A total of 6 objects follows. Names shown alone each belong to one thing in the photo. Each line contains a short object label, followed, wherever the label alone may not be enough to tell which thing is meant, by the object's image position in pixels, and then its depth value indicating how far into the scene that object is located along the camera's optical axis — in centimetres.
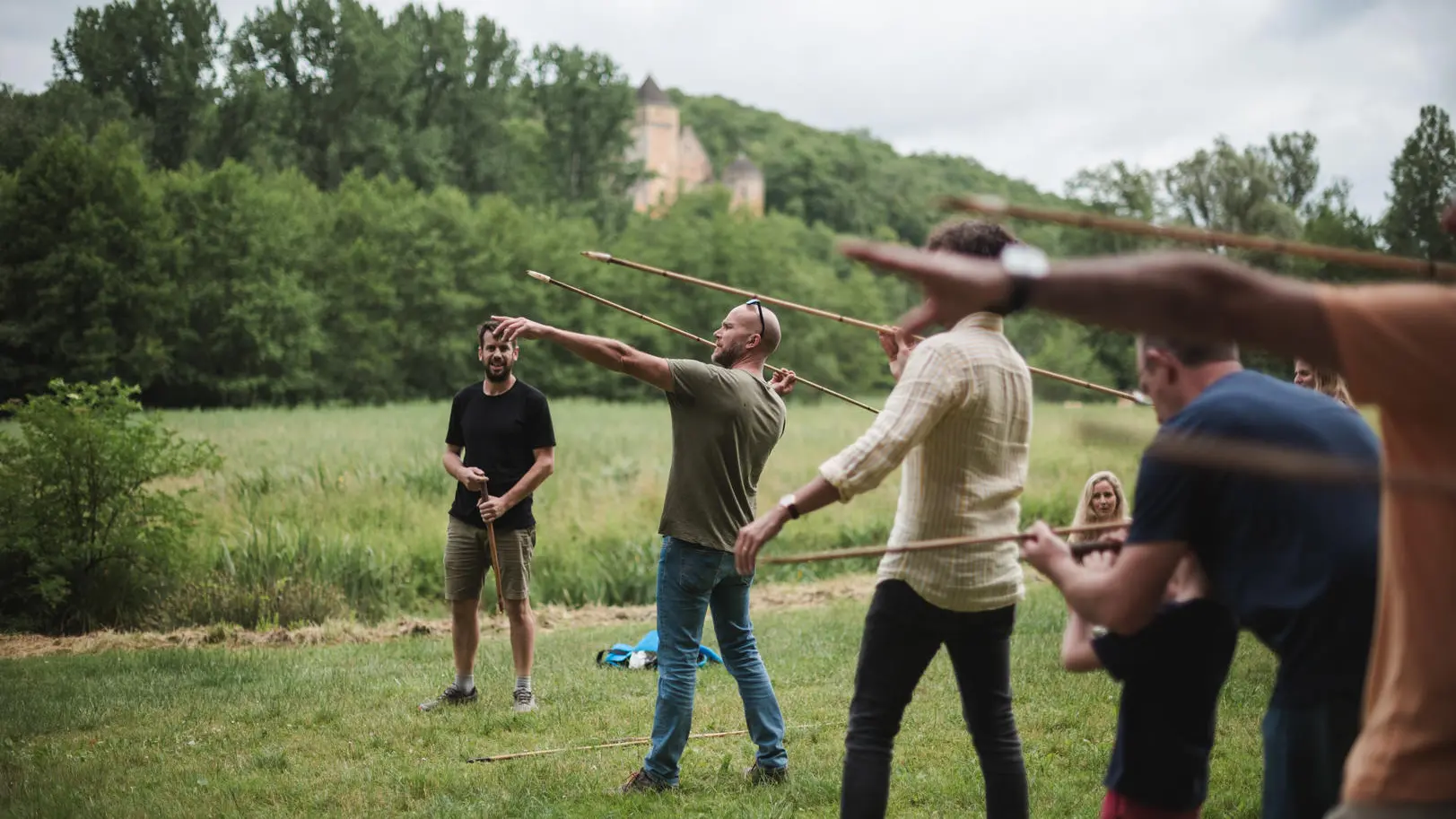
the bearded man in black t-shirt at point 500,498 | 785
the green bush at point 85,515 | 1157
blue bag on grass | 934
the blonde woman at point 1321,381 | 582
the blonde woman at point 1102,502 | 442
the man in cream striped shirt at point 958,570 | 399
